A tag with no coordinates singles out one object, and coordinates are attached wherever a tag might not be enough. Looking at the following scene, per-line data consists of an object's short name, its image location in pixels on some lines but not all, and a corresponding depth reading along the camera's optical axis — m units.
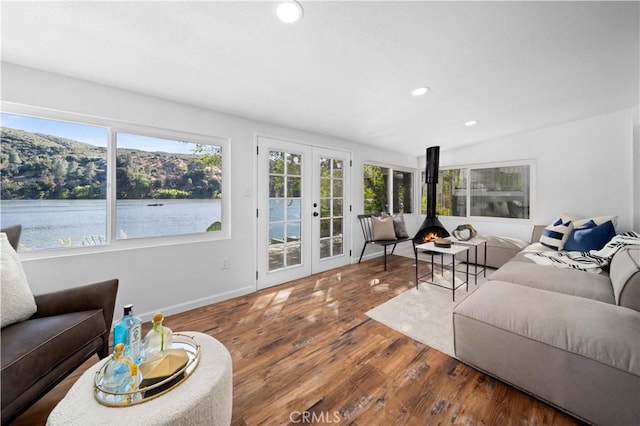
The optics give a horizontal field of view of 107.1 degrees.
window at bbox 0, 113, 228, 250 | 1.83
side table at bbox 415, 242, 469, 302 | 2.76
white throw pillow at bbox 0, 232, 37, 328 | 1.27
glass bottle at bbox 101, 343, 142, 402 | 0.91
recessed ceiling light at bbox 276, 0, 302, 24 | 1.29
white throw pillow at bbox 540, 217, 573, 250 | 3.11
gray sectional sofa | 1.16
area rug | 1.99
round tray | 0.85
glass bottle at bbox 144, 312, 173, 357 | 1.12
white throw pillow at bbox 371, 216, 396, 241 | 4.06
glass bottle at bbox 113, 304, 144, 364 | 1.08
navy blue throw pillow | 2.78
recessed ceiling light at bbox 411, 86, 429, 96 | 2.32
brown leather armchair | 1.04
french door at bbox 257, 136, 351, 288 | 3.08
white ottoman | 0.78
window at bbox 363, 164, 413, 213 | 4.56
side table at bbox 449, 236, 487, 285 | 3.24
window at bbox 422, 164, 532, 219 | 4.27
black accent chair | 4.21
